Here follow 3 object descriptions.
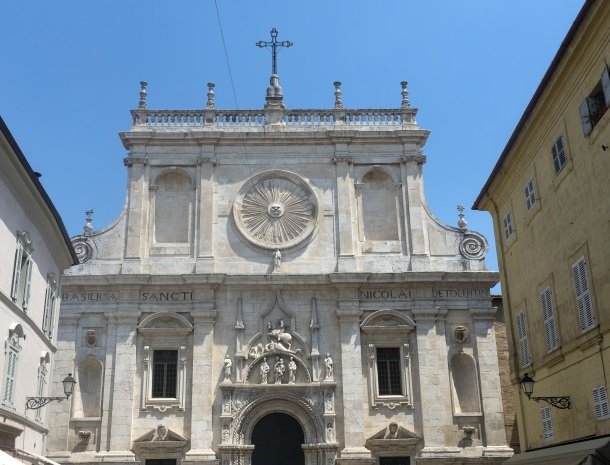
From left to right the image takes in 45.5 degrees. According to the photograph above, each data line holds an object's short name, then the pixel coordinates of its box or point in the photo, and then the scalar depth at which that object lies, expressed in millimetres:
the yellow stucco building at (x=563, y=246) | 12898
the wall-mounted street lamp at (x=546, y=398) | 14672
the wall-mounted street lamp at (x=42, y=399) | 16562
